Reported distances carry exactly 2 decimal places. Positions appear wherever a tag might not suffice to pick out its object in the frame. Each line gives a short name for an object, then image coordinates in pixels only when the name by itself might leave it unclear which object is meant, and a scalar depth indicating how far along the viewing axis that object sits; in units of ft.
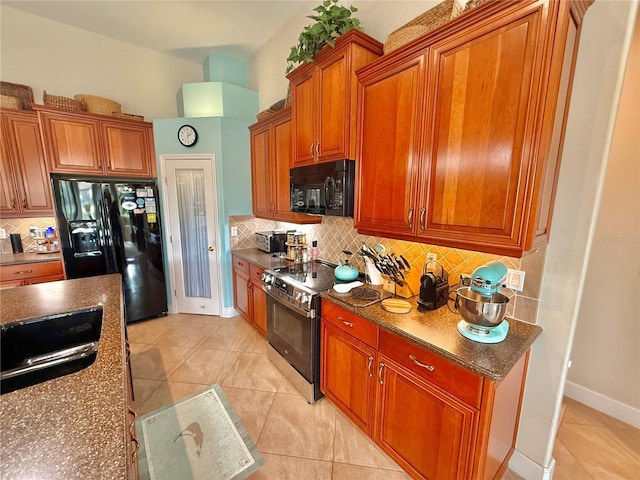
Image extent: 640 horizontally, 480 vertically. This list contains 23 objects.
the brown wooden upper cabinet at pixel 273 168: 8.82
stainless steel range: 6.46
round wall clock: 10.57
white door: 10.93
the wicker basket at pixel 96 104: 9.94
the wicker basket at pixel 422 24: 4.92
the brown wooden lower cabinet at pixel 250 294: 9.29
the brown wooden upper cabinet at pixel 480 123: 3.50
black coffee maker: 5.23
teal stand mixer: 4.07
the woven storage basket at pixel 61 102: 9.19
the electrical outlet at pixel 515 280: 4.77
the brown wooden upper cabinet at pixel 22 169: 9.11
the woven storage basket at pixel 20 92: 9.34
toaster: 10.49
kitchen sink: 3.86
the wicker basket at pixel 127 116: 10.22
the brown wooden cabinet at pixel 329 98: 5.85
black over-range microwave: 6.17
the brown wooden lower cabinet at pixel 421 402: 3.86
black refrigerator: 9.48
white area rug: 5.24
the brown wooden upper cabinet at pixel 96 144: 9.32
